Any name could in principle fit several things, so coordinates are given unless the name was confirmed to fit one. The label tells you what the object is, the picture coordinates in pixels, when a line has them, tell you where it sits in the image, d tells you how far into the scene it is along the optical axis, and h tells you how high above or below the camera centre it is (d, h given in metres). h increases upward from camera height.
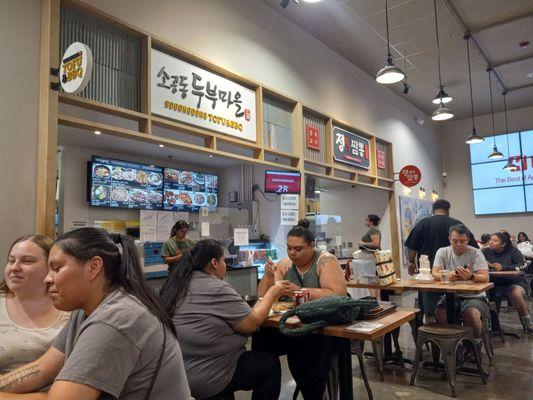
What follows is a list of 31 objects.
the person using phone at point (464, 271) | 3.75 -0.38
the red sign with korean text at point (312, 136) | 5.67 +1.39
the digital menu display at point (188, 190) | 7.12 +0.89
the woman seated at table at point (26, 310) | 1.83 -0.32
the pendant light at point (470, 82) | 6.58 +2.52
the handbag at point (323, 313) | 2.22 -0.43
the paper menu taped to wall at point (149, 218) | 5.43 +0.30
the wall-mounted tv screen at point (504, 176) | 9.93 +1.35
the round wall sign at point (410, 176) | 7.57 +1.04
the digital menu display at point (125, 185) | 6.14 +0.88
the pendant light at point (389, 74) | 4.51 +1.77
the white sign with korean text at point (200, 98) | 3.77 +1.42
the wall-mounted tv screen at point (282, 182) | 5.25 +0.70
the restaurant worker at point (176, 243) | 5.24 -0.06
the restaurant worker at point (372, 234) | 6.40 -0.01
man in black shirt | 4.68 -0.04
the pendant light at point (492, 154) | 8.18 +1.64
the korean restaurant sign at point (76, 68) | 2.59 +1.14
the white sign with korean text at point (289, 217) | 5.40 +0.25
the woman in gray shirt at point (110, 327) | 1.06 -0.25
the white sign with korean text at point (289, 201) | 5.39 +0.45
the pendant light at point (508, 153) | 9.13 +1.93
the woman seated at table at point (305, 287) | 2.50 -0.38
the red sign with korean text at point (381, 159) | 7.66 +1.40
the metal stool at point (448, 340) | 3.21 -0.89
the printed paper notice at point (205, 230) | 5.82 +0.11
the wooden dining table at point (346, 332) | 2.17 -0.53
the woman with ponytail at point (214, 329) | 2.08 -0.48
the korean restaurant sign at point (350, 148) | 6.27 +1.39
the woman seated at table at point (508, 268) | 4.89 -0.48
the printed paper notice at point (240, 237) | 5.28 +0.00
